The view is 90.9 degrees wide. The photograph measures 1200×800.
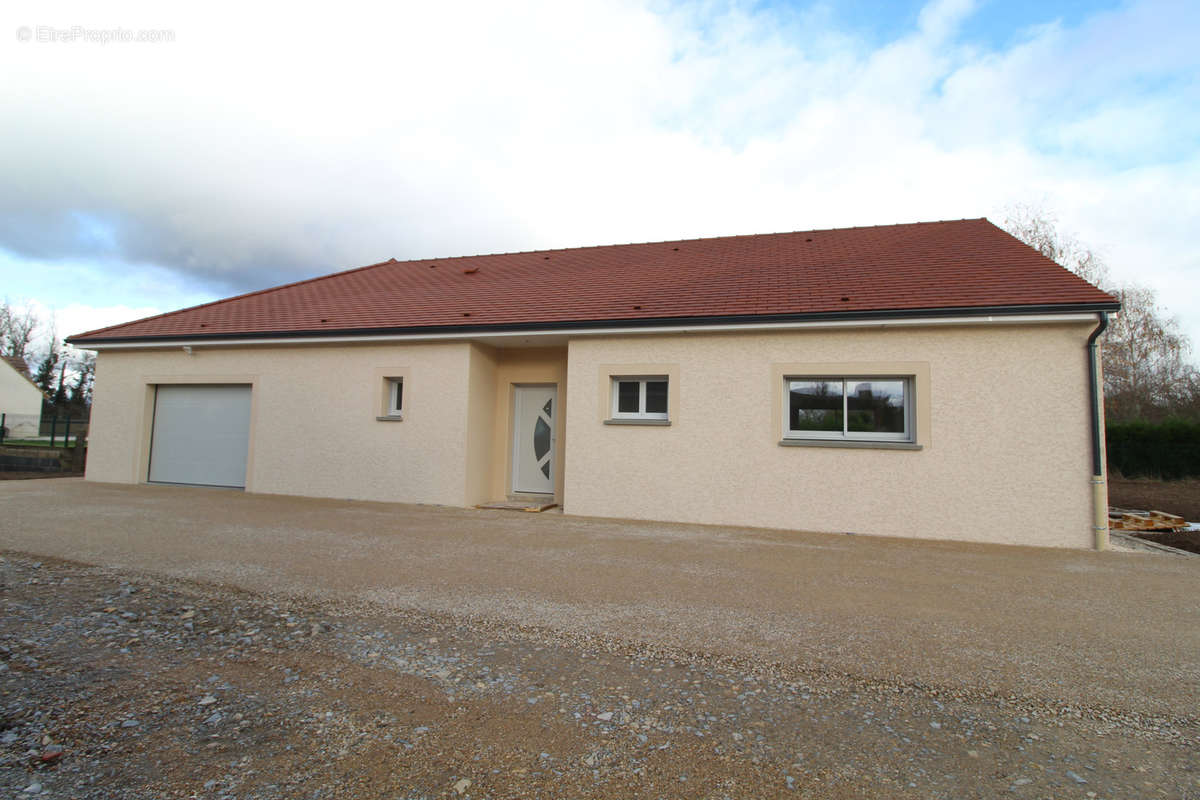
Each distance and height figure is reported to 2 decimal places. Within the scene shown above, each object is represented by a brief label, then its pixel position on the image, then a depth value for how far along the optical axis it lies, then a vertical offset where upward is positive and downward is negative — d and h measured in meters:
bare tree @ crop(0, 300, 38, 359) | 45.03 +7.58
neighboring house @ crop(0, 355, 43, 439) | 35.72 +2.58
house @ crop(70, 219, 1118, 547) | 7.53 +0.93
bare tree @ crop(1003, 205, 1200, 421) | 22.81 +4.10
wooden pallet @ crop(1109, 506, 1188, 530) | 9.05 -0.92
